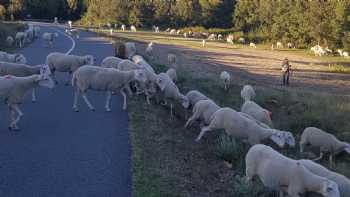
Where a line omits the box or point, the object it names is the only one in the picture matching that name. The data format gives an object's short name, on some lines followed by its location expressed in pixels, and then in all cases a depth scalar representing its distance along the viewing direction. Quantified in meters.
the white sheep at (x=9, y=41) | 33.23
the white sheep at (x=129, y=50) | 25.73
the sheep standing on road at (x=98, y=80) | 14.65
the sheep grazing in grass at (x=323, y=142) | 14.15
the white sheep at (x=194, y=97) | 15.98
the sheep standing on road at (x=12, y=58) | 19.91
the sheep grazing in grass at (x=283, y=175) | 8.35
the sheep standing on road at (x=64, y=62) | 18.61
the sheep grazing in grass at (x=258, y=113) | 14.77
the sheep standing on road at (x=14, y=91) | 11.98
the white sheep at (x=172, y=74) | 20.67
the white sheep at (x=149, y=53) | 32.04
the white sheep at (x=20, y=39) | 34.53
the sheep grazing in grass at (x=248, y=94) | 19.18
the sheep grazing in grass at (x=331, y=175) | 9.16
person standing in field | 30.28
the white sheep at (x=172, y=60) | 29.98
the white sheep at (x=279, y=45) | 83.38
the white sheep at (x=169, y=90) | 16.14
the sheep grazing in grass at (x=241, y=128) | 11.62
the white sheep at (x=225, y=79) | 23.03
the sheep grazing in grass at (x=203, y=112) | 13.75
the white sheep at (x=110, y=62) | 19.25
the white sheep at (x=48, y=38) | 35.78
